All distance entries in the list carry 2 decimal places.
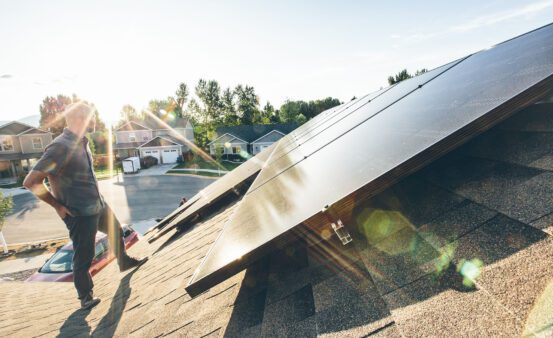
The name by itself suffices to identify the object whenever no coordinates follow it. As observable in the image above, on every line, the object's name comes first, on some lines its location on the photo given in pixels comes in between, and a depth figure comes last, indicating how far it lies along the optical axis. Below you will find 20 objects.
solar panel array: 1.17
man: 3.12
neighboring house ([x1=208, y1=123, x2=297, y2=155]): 55.44
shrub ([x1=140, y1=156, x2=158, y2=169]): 49.50
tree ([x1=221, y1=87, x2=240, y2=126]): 92.56
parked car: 9.79
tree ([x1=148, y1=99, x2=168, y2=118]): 107.06
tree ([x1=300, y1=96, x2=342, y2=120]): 87.06
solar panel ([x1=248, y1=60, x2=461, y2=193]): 3.11
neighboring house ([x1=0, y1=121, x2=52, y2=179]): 45.75
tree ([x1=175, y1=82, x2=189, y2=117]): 98.56
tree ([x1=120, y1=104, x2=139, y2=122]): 113.06
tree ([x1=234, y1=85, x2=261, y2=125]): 92.94
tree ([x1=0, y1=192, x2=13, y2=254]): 18.52
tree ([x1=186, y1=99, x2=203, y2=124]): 95.12
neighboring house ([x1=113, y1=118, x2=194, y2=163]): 53.19
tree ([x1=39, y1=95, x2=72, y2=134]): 90.51
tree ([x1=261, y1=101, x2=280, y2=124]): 88.68
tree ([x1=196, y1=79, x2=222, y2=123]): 92.56
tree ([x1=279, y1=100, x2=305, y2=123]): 87.06
